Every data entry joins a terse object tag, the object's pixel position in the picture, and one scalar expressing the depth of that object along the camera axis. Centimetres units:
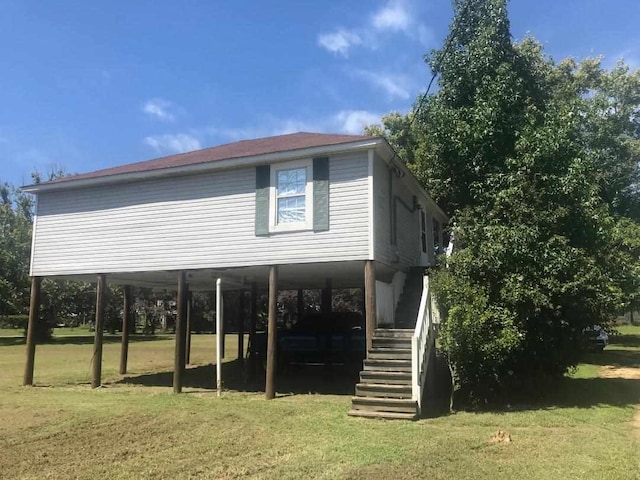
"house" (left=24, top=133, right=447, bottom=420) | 1200
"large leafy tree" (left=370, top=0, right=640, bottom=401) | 1036
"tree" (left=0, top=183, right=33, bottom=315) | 3369
